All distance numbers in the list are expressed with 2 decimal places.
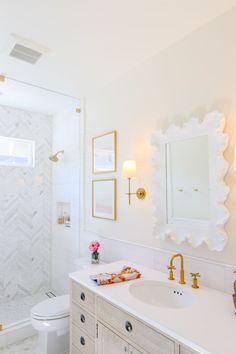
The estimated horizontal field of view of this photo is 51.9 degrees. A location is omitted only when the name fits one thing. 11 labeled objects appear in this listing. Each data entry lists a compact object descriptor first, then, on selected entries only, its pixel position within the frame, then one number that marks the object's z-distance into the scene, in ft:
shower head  10.40
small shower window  10.39
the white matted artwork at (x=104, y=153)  7.89
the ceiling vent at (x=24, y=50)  5.90
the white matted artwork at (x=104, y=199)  7.77
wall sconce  6.68
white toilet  6.56
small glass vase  7.50
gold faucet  5.22
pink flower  7.56
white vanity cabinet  3.73
